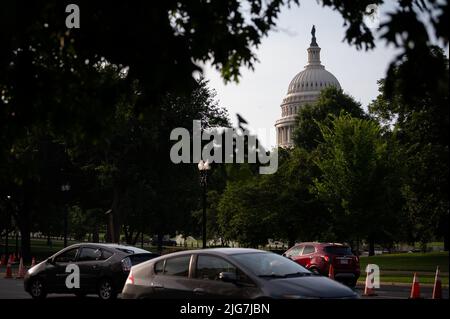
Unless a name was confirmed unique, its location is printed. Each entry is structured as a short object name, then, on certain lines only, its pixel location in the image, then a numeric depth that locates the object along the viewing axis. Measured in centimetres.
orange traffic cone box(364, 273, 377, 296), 2098
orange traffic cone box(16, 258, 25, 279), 3067
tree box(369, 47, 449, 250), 3722
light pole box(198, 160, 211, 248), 3049
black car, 1881
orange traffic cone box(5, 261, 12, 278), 3063
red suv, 2591
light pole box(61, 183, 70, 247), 4169
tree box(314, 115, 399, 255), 3969
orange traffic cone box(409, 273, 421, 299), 1775
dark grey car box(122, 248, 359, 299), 1069
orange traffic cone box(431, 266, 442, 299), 1770
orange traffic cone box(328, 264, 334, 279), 2426
